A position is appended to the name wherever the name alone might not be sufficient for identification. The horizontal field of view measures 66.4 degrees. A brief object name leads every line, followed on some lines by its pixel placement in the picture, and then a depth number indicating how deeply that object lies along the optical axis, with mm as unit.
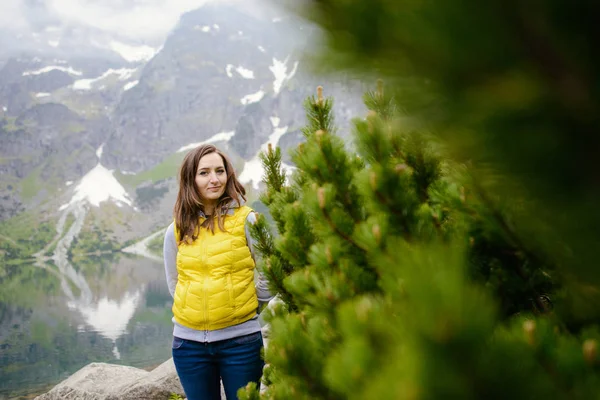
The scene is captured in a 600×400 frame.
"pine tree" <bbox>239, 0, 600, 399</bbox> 704
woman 4234
